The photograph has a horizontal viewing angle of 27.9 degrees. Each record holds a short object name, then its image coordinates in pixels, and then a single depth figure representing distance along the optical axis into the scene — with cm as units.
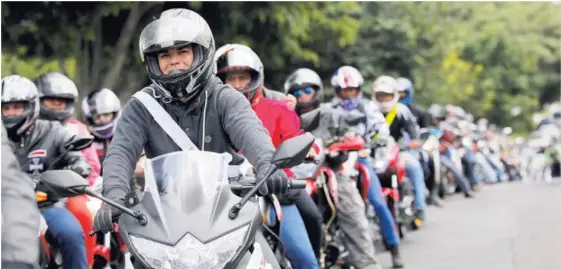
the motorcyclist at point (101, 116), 979
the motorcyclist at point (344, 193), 885
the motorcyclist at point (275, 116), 700
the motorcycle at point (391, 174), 1198
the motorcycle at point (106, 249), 789
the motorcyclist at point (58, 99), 910
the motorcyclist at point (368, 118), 1041
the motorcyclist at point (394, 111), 1323
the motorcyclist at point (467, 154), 2231
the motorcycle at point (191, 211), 412
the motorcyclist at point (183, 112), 475
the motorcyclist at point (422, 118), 1530
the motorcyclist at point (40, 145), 711
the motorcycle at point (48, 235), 686
